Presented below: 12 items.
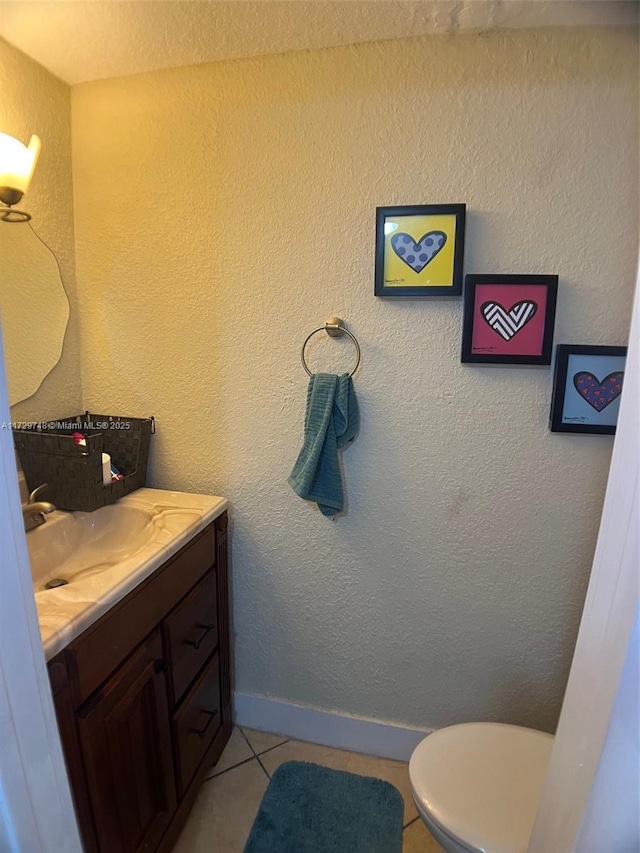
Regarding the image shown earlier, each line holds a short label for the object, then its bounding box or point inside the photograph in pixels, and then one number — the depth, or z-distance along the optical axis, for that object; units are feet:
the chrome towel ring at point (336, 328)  4.13
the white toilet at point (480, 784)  3.07
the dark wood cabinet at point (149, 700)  2.84
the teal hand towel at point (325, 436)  4.15
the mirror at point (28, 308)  4.05
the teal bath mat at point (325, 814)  4.12
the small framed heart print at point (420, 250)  3.78
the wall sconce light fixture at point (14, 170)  3.76
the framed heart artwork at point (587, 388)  3.74
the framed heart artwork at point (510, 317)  3.76
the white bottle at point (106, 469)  4.15
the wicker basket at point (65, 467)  3.94
